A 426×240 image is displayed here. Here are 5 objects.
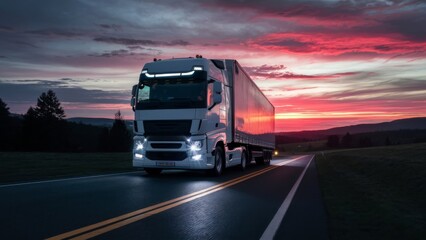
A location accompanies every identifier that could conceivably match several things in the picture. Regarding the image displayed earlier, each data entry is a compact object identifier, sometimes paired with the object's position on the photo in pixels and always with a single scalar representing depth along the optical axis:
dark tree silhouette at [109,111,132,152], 103.56
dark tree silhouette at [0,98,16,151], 84.56
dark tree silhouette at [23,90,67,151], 83.44
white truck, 15.80
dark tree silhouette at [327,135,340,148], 194.50
